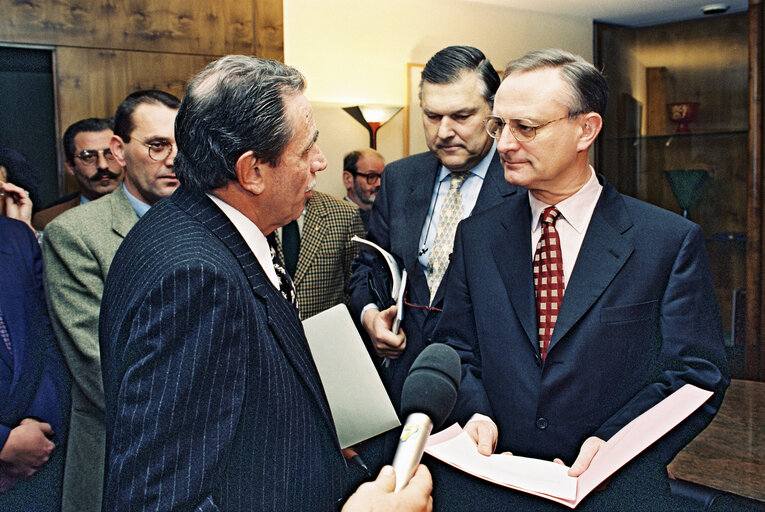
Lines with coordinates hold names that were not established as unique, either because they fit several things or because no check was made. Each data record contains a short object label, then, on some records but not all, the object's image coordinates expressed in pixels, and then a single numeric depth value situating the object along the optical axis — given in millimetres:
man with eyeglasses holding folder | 1484
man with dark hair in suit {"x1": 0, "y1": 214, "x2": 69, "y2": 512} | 2148
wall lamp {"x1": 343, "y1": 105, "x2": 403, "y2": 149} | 4930
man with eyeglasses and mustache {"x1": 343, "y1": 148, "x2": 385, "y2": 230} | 4590
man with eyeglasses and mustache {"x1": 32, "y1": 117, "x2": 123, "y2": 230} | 3146
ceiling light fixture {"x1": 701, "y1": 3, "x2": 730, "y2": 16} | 5133
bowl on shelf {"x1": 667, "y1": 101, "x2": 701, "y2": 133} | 5227
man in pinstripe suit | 919
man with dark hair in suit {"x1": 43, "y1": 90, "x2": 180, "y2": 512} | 1978
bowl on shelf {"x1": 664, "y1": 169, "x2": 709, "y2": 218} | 5039
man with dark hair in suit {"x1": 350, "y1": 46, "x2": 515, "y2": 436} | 2098
